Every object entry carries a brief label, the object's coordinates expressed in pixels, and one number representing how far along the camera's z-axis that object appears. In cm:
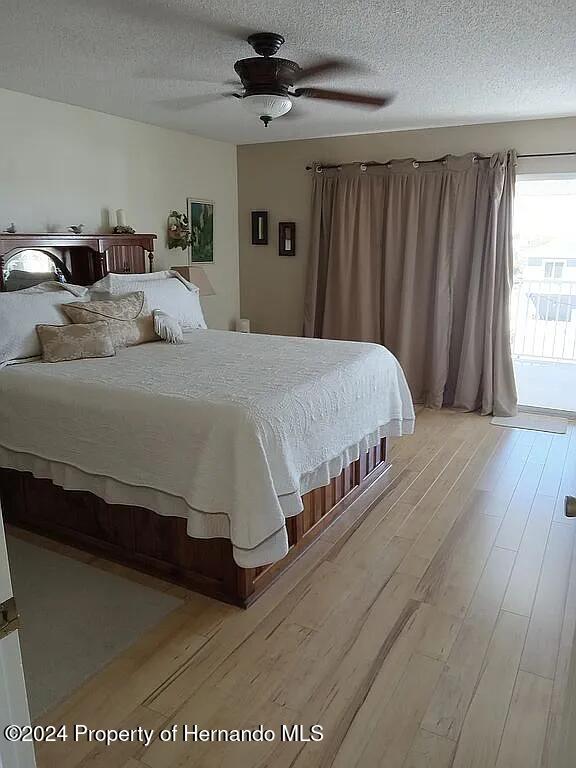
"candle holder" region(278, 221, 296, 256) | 579
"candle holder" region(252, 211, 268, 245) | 592
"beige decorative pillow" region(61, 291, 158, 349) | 343
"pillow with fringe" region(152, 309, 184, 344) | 366
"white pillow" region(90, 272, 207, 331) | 387
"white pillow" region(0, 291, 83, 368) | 311
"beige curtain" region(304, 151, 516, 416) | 486
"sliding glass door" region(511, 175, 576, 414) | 554
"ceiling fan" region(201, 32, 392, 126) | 275
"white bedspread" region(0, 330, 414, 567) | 228
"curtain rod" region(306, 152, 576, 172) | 455
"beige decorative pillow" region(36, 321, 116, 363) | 315
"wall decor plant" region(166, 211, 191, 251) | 518
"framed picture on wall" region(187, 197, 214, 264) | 545
